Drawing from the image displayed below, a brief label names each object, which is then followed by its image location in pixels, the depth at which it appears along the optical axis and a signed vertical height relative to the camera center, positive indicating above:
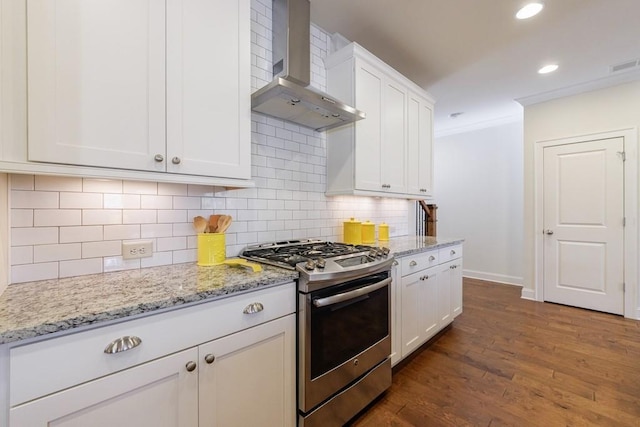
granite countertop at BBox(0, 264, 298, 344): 0.78 -0.29
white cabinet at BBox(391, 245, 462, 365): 2.09 -0.71
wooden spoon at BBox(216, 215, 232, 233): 1.61 -0.05
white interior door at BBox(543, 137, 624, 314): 3.28 -0.14
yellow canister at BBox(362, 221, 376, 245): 2.55 -0.17
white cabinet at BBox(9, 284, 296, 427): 0.78 -0.56
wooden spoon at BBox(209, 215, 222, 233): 1.63 -0.05
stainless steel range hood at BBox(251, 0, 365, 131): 1.75 +0.97
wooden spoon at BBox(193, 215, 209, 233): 1.58 -0.06
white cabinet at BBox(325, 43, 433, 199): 2.26 +0.73
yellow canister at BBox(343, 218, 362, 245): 2.42 -0.16
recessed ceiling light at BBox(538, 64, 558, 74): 3.00 +1.59
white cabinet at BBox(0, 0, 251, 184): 1.01 +0.55
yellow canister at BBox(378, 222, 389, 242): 2.83 -0.18
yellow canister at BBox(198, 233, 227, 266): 1.53 -0.19
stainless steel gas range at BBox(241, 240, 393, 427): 1.36 -0.62
